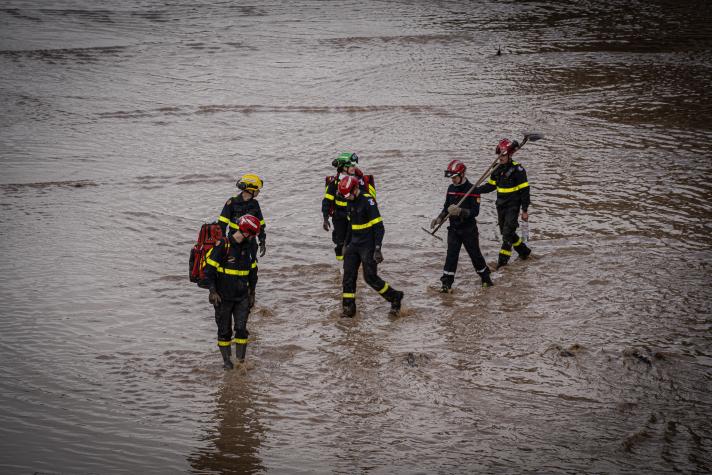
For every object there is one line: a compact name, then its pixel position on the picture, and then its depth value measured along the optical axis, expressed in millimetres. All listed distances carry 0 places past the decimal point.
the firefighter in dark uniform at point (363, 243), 18812
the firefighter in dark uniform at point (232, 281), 16437
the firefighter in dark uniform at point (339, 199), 20422
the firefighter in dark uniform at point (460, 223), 20297
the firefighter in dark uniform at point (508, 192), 21594
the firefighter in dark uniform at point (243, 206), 19578
